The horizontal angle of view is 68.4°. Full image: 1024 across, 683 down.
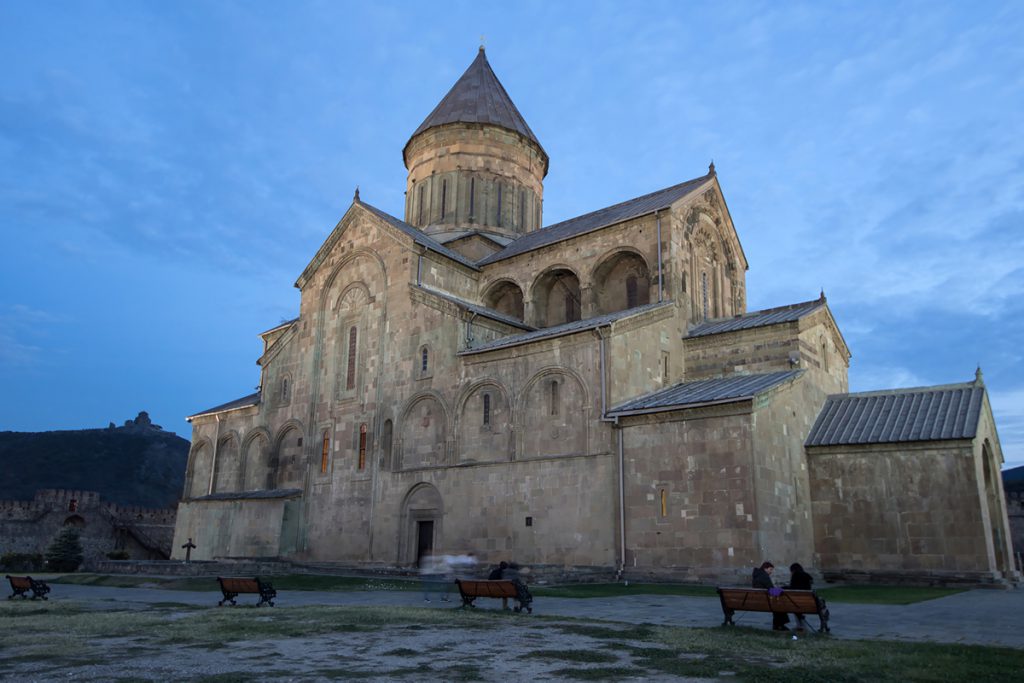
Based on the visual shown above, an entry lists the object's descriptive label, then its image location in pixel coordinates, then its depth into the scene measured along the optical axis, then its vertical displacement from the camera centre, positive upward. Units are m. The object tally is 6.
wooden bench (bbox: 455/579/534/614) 11.83 -0.58
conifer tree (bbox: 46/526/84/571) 30.47 -0.36
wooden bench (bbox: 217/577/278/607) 13.05 -0.64
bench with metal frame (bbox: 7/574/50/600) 14.35 -0.79
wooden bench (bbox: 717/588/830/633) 9.32 -0.51
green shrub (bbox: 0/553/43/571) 30.25 -0.75
